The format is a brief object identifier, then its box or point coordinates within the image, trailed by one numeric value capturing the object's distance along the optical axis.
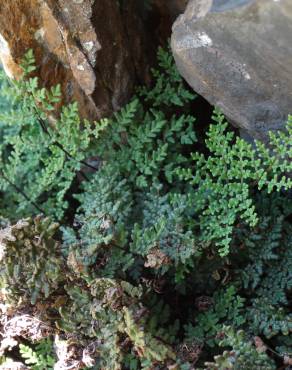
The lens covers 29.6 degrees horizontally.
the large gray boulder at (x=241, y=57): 1.81
